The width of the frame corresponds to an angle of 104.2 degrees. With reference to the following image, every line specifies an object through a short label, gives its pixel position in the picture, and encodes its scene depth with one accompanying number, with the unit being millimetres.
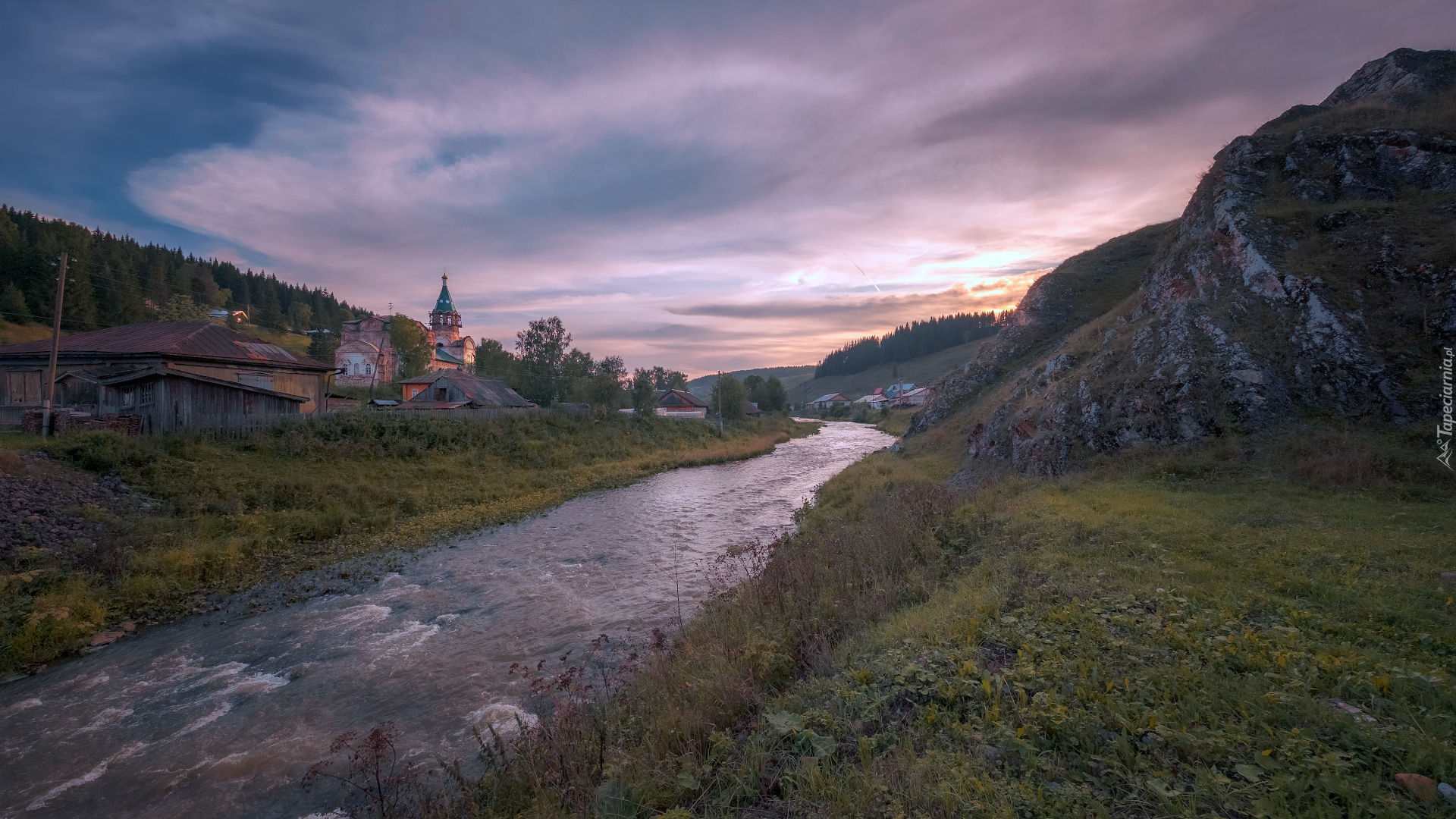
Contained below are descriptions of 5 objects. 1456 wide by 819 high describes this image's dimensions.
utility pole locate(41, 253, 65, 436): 20875
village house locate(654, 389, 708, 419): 74444
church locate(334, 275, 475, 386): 69312
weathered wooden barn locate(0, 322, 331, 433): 23188
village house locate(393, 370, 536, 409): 43562
